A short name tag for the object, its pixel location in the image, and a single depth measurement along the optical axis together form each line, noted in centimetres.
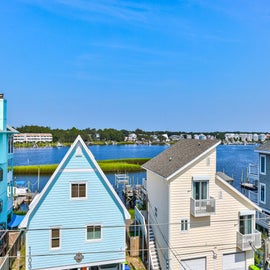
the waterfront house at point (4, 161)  2105
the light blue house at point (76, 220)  1488
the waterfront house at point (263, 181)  2688
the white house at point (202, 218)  1747
